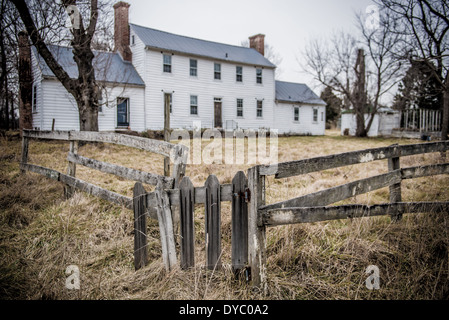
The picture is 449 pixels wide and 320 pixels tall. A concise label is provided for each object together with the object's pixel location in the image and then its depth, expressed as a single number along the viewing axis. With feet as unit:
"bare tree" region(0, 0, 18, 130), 38.30
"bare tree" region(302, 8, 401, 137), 82.43
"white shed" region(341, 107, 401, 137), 88.12
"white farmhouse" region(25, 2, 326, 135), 63.46
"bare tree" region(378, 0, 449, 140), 51.80
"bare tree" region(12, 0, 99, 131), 34.42
